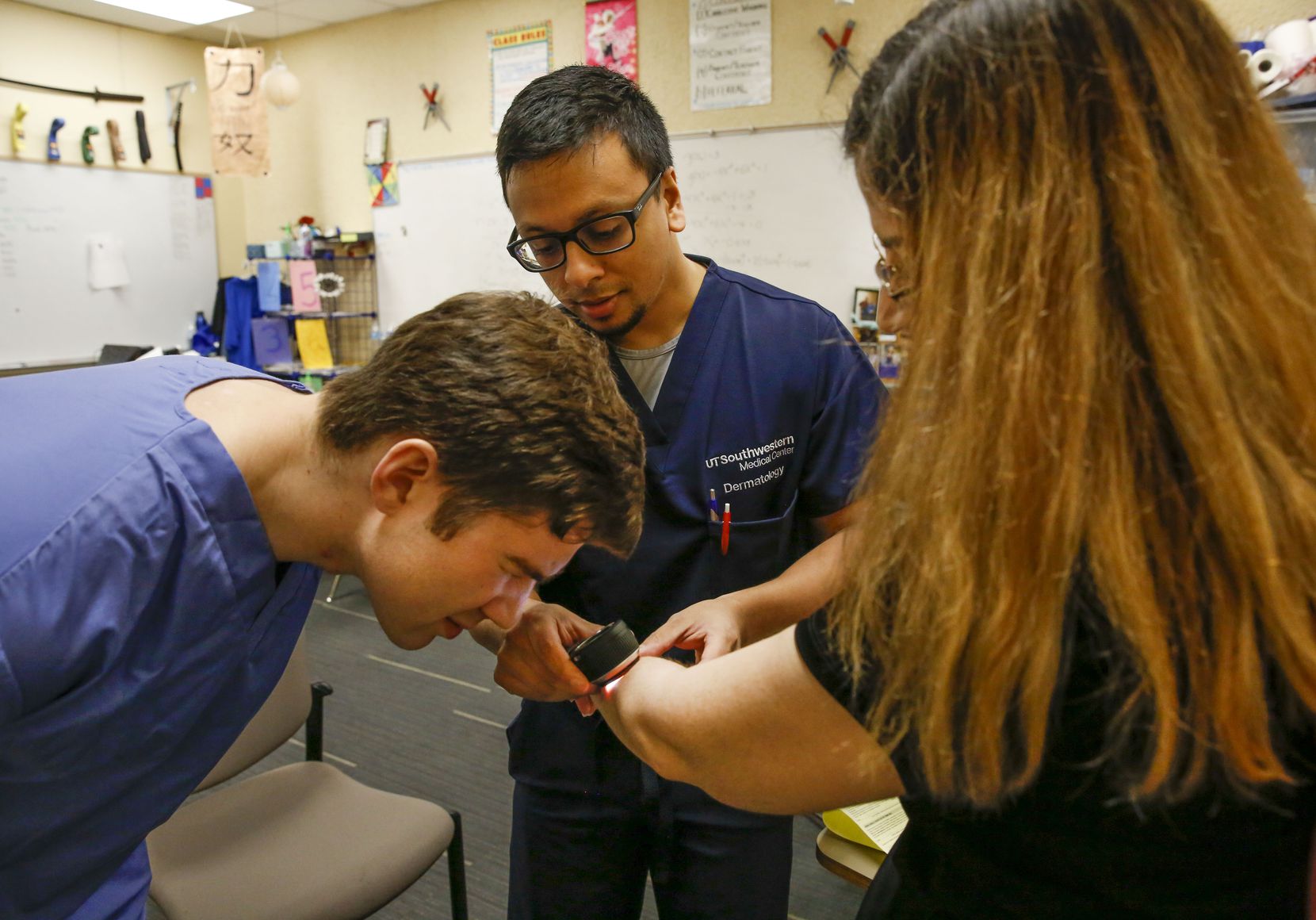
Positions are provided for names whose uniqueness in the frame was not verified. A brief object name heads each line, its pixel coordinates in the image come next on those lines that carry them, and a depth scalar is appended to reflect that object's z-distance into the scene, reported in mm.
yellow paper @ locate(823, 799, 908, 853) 1280
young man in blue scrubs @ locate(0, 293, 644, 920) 774
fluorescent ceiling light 4719
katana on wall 4848
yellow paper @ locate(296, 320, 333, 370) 4914
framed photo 3701
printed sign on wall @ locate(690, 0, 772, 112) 3814
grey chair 1529
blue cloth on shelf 5109
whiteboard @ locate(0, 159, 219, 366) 4695
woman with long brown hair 548
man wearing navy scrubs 1225
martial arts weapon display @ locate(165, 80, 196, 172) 5234
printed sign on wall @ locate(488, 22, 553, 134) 4402
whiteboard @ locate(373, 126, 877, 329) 3729
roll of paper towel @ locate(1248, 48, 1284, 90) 2484
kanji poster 4414
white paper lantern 4547
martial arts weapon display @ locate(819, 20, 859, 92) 3641
